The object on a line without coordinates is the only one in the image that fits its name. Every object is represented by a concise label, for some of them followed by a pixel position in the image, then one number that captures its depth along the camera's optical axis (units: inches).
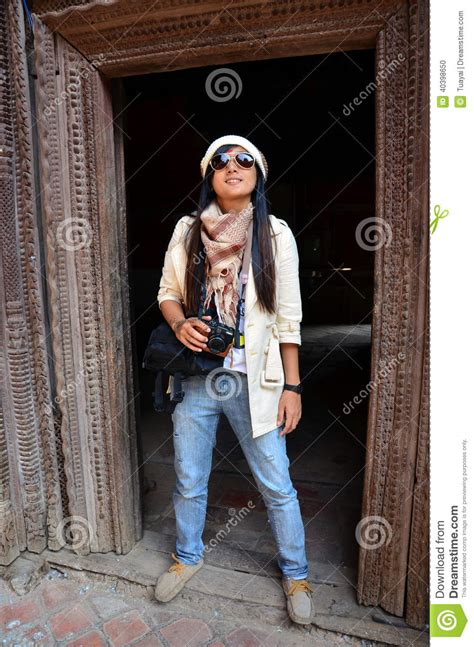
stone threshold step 84.2
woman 78.6
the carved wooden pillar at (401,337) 72.1
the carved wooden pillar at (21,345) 89.4
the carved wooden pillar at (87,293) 89.6
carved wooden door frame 74.2
